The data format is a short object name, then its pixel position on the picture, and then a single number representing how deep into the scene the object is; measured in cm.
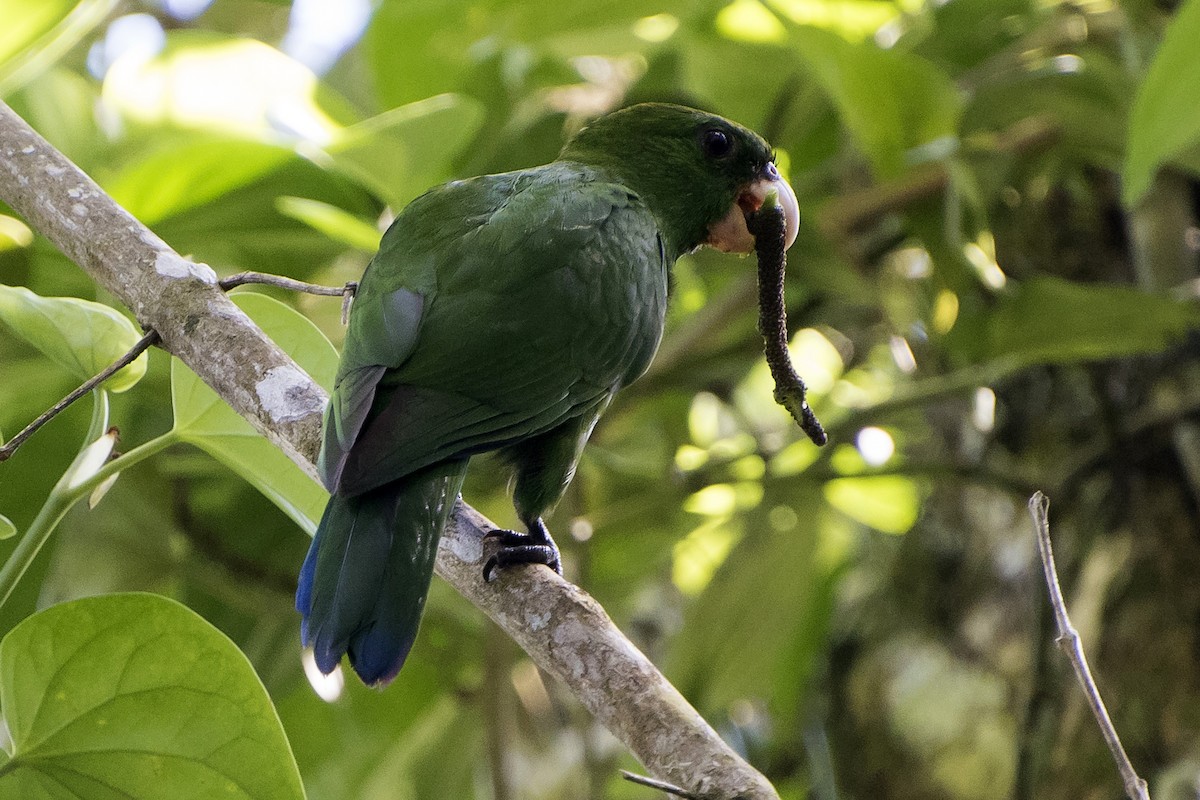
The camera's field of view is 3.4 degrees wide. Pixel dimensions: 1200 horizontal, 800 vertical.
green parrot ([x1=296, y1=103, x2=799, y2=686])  535
